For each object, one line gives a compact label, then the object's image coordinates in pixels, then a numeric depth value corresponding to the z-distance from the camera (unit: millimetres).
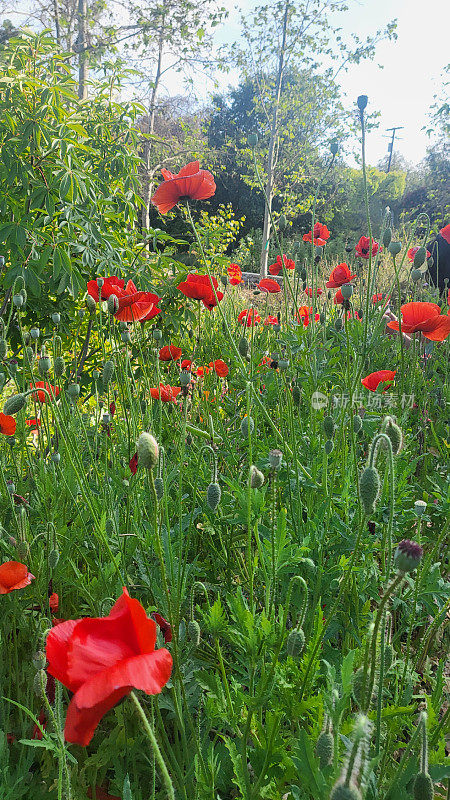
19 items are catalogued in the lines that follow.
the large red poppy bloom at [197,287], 955
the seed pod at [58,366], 785
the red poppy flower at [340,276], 1223
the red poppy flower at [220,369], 1116
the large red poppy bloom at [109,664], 439
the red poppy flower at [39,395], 899
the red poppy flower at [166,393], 973
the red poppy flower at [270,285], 1382
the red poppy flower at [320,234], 2387
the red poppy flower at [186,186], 872
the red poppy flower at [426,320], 841
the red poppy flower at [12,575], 648
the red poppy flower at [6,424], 824
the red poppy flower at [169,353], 1117
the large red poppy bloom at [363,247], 2352
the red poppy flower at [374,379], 887
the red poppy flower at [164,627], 634
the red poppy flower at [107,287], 860
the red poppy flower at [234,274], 3236
